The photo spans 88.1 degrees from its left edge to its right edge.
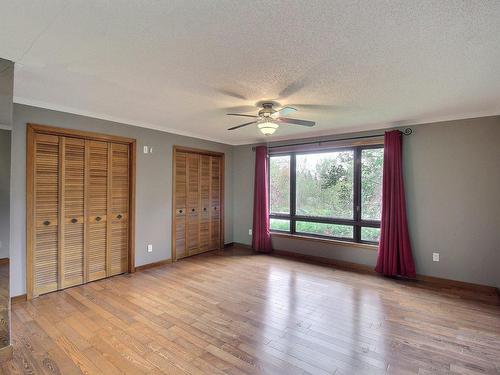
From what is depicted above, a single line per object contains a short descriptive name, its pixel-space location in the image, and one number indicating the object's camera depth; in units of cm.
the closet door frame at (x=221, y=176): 475
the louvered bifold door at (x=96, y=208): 368
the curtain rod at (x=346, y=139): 394
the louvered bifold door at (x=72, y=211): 340
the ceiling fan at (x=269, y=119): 304
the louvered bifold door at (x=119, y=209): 394
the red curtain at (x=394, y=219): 387
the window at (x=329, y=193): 436
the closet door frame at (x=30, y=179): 307
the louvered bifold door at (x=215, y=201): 561
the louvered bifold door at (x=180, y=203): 484
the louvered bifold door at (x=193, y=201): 511
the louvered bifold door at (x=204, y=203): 538
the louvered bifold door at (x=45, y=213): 317
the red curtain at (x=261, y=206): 539
